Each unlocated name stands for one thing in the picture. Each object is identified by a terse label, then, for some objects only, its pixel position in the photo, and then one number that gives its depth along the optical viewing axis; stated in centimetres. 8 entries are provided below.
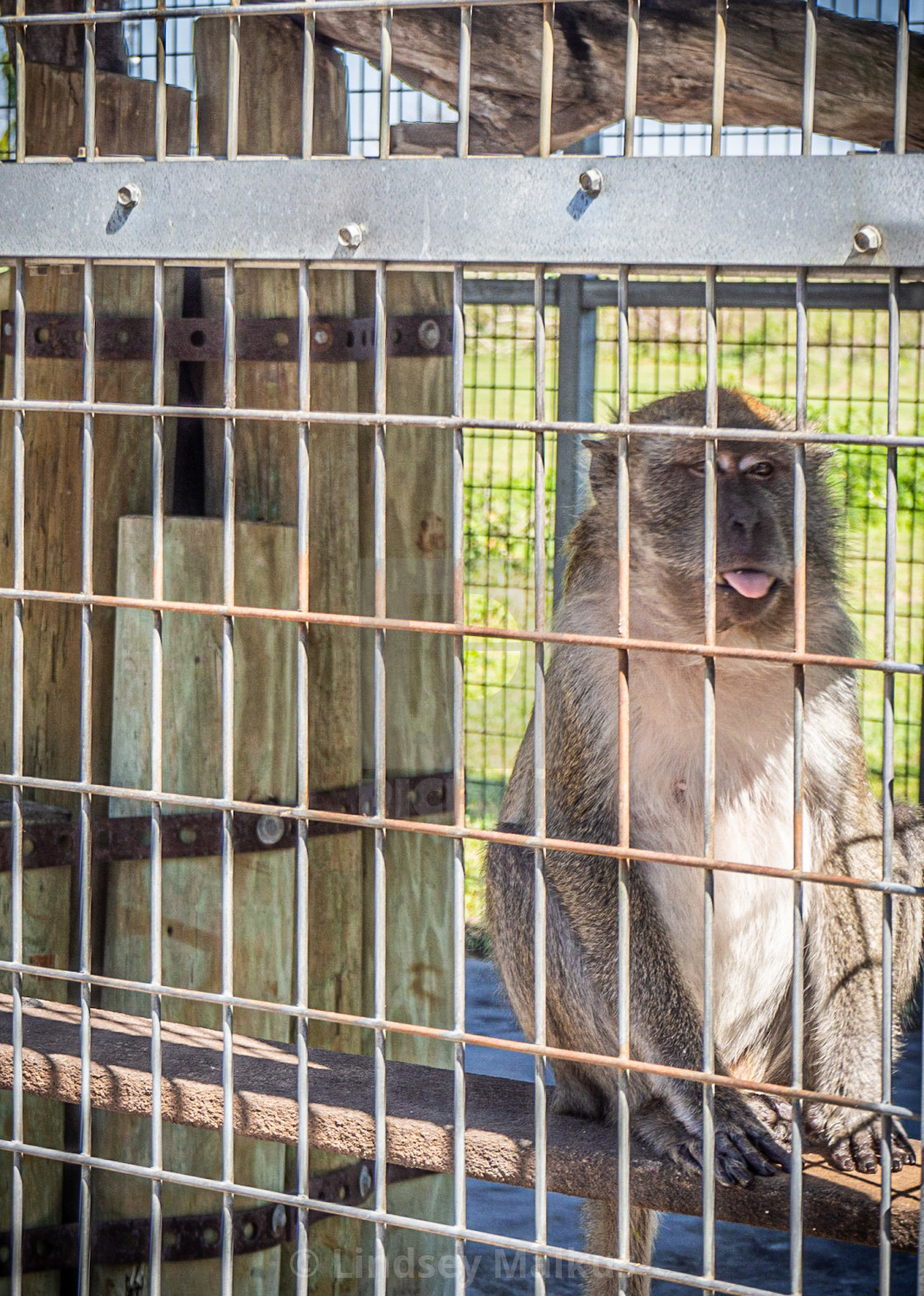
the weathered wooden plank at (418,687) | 374
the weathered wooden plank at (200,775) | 345
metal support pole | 534
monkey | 296
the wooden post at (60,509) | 352
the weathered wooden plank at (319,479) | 353
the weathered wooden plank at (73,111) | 352
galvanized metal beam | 190
